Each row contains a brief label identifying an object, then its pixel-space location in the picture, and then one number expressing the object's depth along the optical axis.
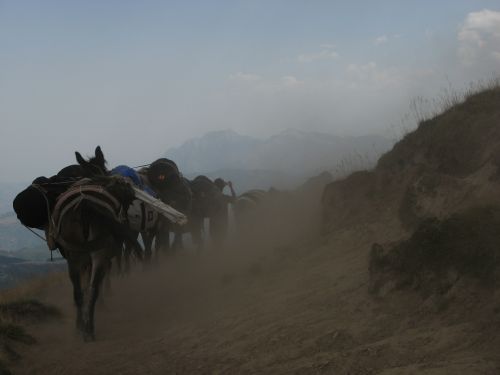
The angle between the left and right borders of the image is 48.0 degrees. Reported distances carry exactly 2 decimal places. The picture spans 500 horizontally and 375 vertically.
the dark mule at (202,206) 15.40
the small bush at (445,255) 5.57
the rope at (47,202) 8.23
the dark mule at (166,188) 12.34
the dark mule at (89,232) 8.21
